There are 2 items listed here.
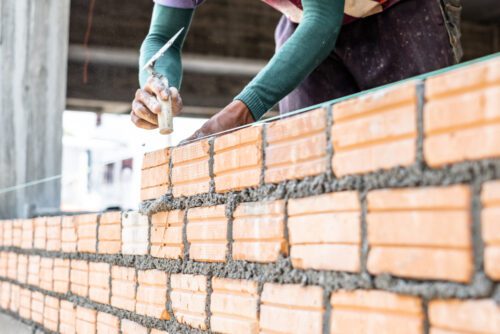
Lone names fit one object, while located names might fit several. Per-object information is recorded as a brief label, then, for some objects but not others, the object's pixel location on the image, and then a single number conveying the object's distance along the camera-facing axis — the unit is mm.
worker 1884
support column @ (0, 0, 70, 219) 3820
